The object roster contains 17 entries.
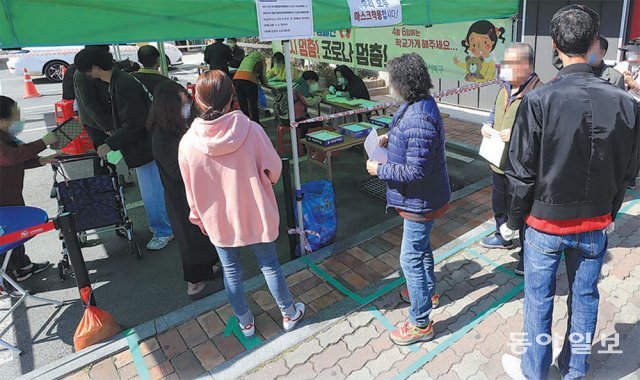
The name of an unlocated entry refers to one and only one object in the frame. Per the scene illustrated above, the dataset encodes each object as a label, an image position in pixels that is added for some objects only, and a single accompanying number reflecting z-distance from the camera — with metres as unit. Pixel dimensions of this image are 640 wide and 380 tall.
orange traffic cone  12.83
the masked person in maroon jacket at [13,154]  3.57
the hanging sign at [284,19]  3.20
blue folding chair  3.08
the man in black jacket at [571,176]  1.98
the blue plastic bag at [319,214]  3.97
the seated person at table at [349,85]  7.13
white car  14.84
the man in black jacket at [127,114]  3.91
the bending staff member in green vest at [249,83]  7.53
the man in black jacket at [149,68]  4.57
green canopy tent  2.45
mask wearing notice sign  3.67
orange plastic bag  3.05
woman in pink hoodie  2.46
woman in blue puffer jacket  2.49
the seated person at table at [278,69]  8.96
